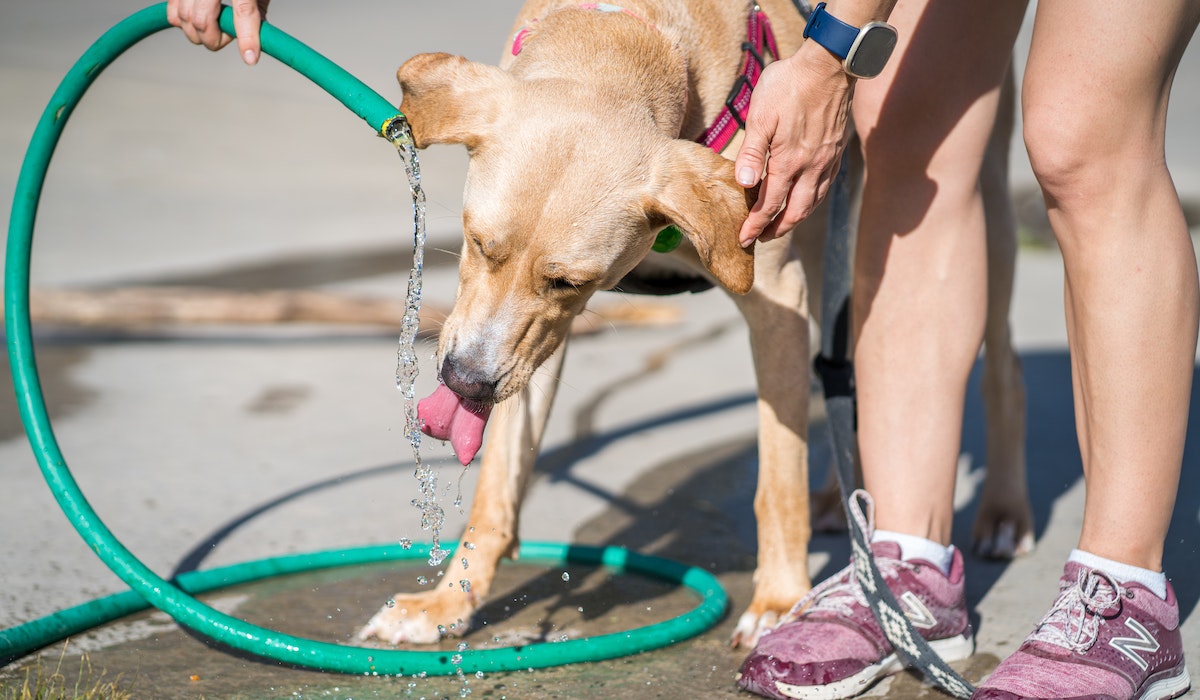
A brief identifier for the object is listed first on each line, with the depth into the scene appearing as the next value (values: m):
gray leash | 2.40
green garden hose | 2.48
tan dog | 2.45
